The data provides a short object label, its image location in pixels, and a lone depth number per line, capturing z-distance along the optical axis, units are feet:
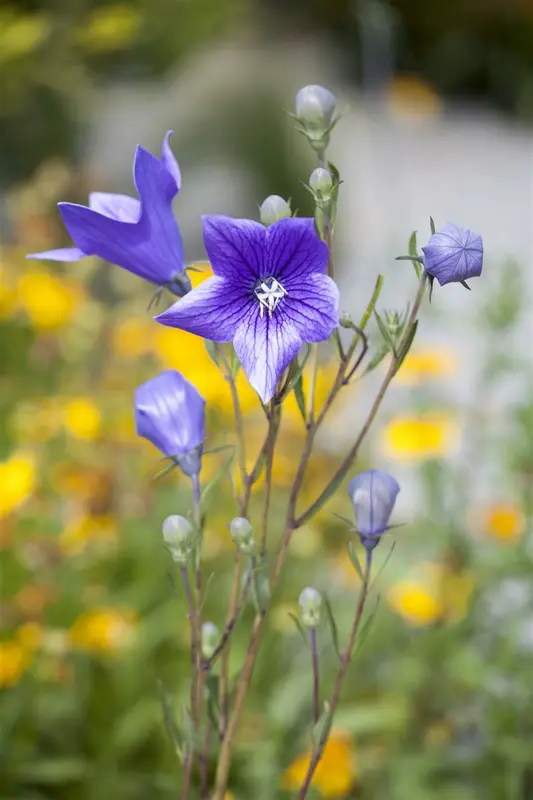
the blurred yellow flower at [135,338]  5.03
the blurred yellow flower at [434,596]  3.88
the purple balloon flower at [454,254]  2.33
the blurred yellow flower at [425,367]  4.50
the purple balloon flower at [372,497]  2.50
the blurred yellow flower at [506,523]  4.02
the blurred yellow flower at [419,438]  4.21
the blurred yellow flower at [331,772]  3.24
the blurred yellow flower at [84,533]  4.06
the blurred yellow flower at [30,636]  3.56
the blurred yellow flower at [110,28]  9.09
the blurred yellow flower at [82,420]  4.27
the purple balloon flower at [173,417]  2.50
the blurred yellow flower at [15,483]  3.63
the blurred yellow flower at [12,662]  3.34
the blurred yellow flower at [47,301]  5.04
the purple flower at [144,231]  2.44
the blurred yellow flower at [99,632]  3.53
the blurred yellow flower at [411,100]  17.01
